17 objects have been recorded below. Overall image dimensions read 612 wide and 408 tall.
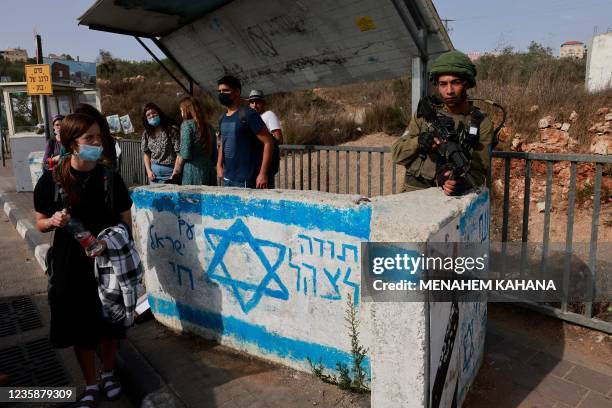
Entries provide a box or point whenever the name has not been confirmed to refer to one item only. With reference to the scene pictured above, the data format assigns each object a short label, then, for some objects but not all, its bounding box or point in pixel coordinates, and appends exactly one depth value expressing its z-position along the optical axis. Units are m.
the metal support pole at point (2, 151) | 15.11
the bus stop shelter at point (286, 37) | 3.89
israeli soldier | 2.38
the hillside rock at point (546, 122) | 6.86
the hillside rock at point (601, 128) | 6.50
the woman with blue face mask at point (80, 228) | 2.56
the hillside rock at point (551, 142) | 6.73
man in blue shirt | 3.74
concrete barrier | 1.85
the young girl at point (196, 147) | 4.33
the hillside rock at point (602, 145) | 6.20
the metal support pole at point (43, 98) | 7.48
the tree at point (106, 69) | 39.34
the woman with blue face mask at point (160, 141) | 4.86
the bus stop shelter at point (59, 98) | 12.14
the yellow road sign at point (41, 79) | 7.28
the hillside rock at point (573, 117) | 6.76
